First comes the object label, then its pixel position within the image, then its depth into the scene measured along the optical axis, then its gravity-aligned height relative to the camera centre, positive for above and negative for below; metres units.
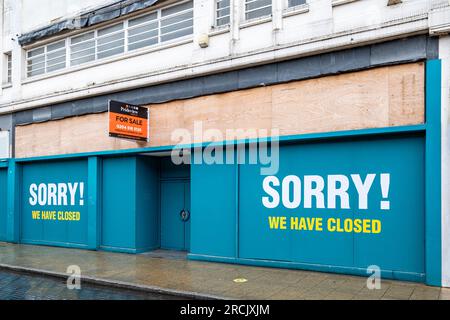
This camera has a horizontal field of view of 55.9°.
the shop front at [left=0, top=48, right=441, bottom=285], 8.20 -0.57
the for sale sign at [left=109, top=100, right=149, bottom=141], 10.73 +0.90
